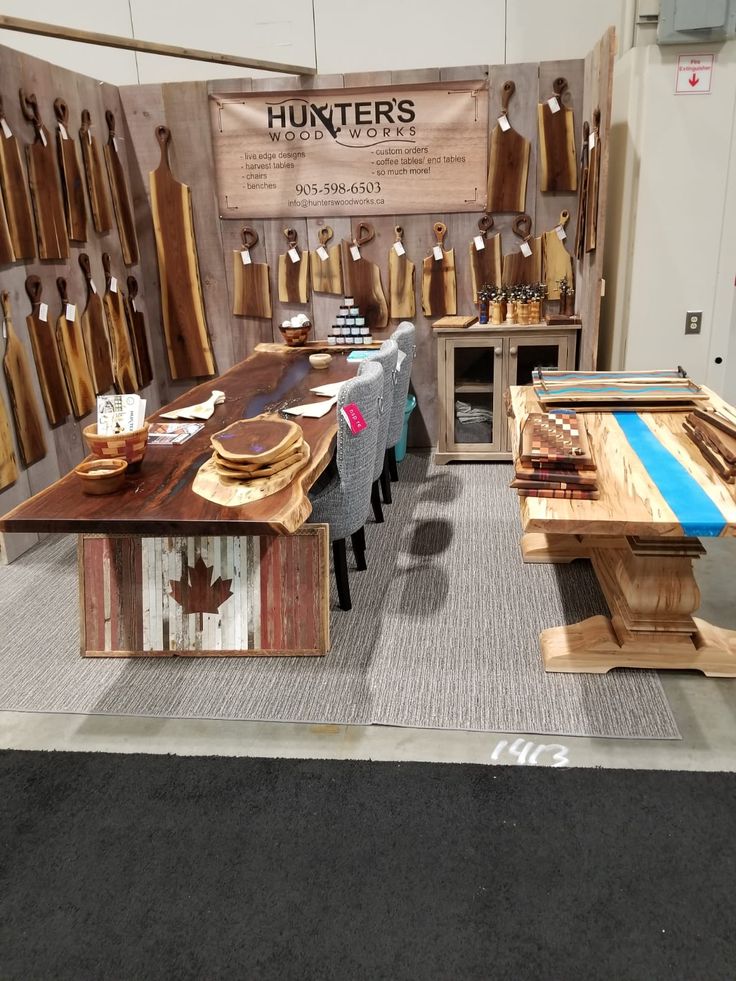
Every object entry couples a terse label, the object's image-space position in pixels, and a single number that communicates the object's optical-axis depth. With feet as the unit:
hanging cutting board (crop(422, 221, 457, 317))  13.80
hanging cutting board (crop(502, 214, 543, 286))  13.50
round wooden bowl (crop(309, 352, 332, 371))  11.69
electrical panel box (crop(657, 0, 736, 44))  9.83
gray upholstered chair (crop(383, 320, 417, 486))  10.94
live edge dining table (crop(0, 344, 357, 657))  8.04
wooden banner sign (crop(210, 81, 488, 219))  13.14
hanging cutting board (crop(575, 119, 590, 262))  12.25
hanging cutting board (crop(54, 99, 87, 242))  11.64
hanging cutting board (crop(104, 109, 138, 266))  13.23
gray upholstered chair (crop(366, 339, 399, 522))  9.29
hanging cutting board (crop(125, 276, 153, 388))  13.98
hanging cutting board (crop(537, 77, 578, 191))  12.75
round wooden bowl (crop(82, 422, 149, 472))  6.89
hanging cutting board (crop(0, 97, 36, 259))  10.27
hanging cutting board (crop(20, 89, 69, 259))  10.91
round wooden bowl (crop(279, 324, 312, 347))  13.34
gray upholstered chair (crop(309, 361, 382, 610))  7.75
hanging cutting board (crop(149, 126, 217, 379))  14.02
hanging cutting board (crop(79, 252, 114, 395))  12.36
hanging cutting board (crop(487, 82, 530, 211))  13.04
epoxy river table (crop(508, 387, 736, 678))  5.71
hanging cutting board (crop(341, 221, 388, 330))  13.97
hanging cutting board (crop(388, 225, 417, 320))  13.93
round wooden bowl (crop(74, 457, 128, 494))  6.63
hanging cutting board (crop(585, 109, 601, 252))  11.19
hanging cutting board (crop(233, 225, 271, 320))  14.25
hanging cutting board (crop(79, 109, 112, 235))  12.33
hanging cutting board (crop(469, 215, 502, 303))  13.62
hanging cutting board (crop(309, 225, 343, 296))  14.08
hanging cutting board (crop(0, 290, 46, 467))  10.52
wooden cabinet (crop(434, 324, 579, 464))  13.02
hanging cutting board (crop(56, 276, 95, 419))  11.71
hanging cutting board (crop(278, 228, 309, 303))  14.15
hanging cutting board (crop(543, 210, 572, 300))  13.44
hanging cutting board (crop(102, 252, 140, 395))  13.11
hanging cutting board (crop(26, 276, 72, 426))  11.02
